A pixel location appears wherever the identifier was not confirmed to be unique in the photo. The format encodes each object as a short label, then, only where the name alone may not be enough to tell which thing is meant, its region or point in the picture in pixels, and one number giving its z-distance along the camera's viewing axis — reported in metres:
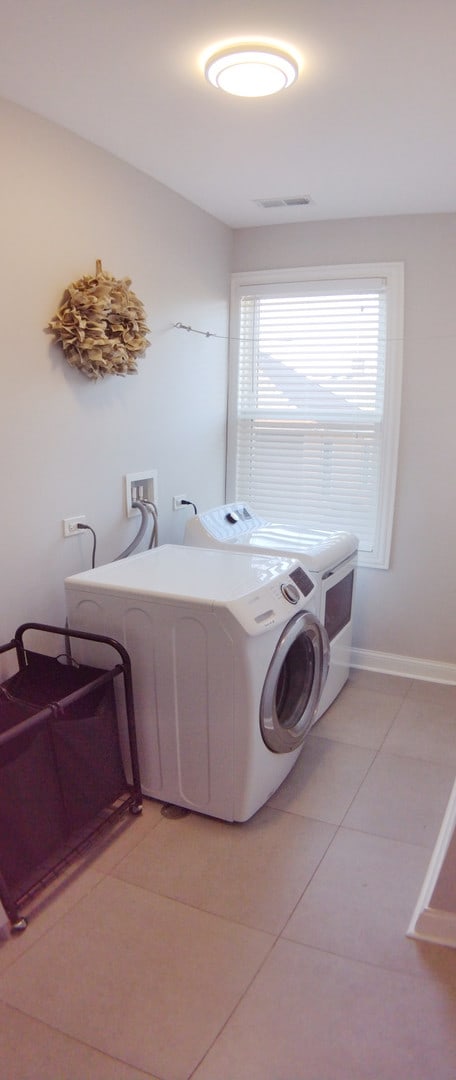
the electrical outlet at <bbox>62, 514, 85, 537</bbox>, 2.47
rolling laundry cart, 1.81
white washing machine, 2.08
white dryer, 2.78
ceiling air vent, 2.99
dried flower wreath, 2.28
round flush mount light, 1.77
